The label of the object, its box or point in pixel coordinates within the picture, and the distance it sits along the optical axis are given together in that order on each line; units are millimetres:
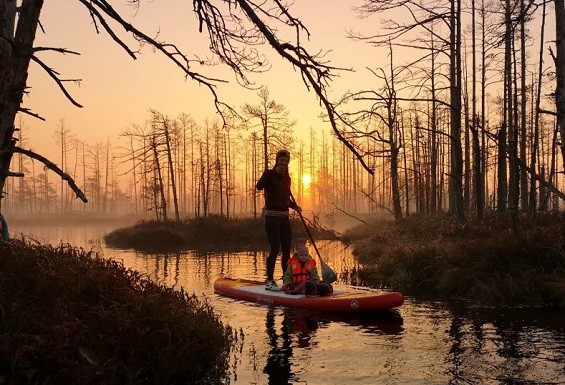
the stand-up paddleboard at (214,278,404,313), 9820
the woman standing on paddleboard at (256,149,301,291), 11680
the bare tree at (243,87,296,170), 40469
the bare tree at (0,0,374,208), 4016
